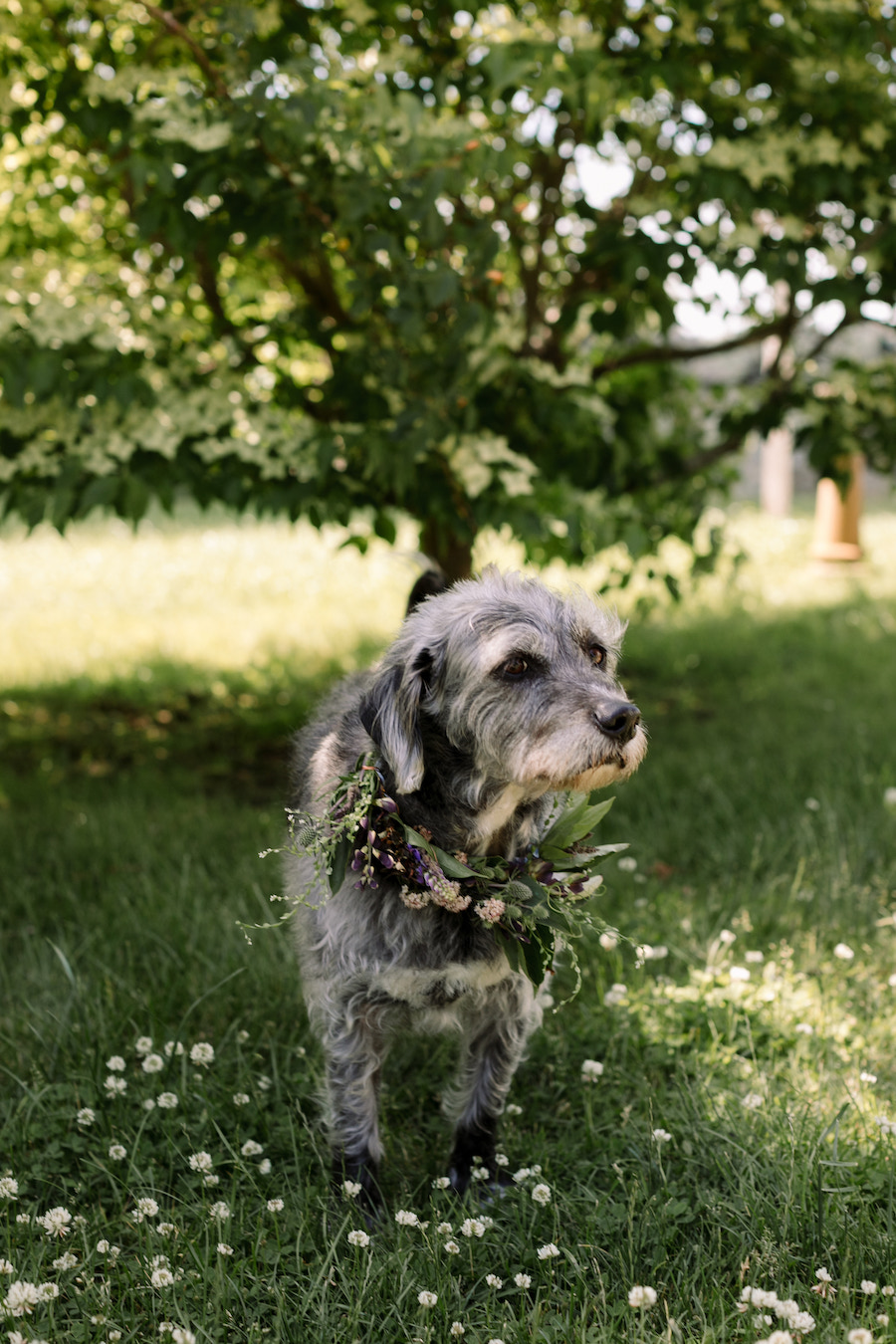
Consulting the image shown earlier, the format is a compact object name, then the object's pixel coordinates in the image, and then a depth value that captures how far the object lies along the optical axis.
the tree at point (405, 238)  3.94
